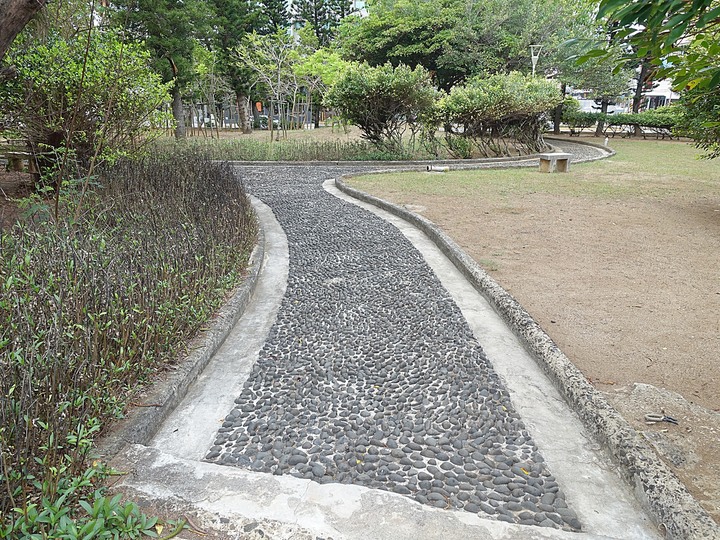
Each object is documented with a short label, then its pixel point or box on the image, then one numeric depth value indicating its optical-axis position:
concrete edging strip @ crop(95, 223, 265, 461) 1.92
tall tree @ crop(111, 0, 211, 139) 16.03
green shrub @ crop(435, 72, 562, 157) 12.77
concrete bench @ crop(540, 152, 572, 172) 11.01
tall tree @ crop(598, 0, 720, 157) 1.16
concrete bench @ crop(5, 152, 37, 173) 6.37
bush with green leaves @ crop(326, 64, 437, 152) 11.88
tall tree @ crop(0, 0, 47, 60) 2.72
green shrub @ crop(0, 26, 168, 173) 5.42
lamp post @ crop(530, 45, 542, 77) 15.53
